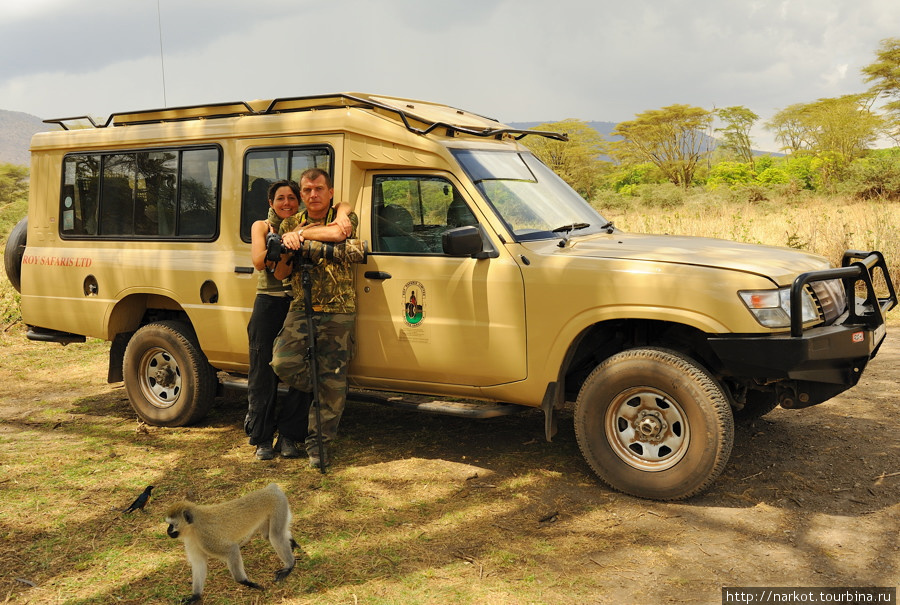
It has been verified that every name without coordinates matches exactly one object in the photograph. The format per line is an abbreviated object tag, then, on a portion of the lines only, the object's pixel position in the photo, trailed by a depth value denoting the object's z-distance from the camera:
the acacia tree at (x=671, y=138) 54.50
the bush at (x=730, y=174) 45.50
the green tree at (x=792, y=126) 48.56
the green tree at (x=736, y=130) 57.78
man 5.25
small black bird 4.29
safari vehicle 4.50
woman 5.44
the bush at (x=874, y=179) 24.77
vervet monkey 3.57
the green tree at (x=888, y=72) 44.47
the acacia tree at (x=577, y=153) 54.88
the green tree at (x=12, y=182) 50.03
